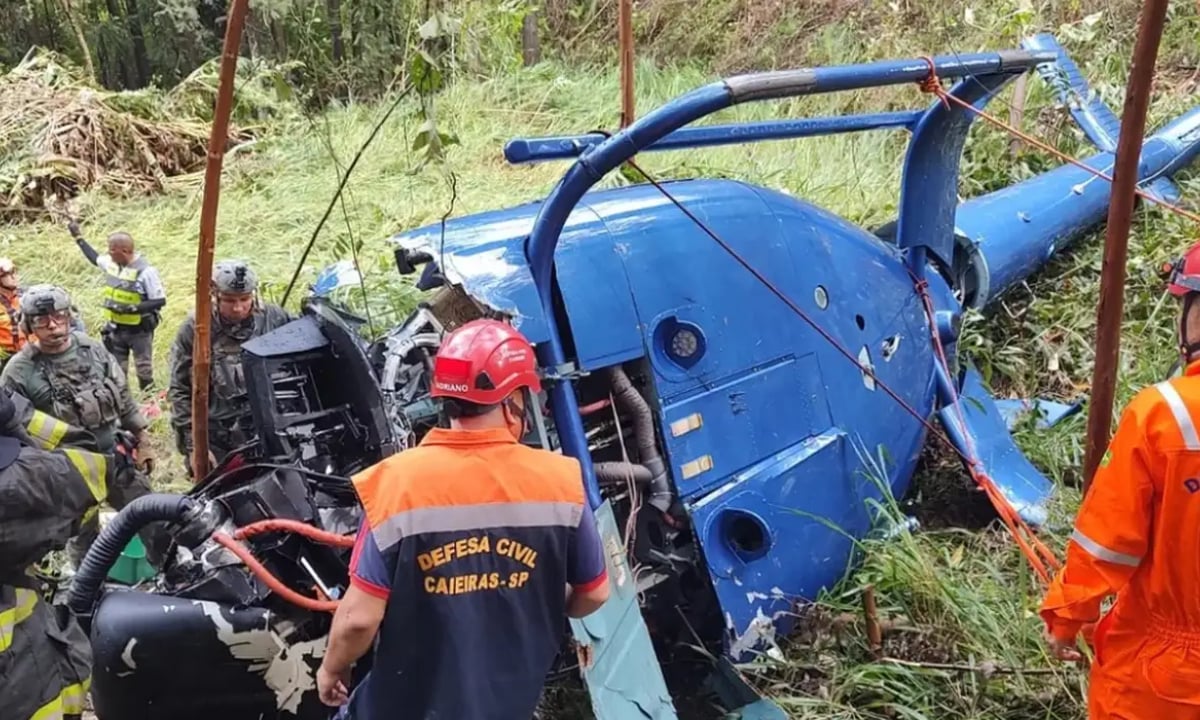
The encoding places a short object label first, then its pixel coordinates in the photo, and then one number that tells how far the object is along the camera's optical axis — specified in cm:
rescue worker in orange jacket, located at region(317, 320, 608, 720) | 206
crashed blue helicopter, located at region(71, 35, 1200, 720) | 274
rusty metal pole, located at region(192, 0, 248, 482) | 273
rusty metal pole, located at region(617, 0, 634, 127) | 510
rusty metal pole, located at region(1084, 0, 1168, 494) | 206
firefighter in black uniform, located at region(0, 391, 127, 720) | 258
